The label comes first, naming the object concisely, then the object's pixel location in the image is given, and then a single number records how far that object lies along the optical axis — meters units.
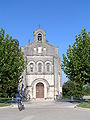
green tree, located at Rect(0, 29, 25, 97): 15.63
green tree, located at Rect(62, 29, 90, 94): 15.27
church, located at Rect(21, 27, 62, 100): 25.01
